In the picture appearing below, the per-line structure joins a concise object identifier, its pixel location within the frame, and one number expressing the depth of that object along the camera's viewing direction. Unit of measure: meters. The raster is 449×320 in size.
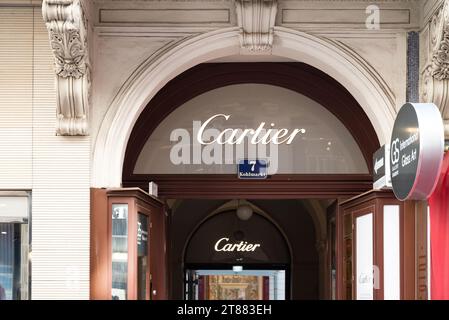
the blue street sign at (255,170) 8.13
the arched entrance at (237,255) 16.05
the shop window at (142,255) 7.21
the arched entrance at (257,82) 8.11
